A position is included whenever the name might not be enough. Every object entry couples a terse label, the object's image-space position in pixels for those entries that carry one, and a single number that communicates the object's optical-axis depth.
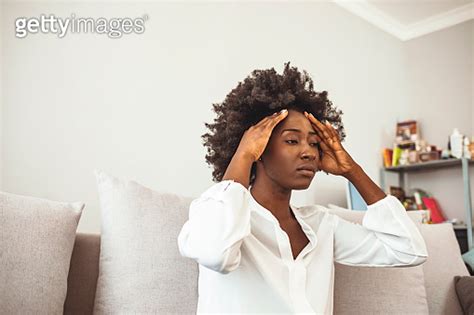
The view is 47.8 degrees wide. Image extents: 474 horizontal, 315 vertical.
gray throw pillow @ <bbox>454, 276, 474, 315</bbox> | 1.76
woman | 1.14
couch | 1.61
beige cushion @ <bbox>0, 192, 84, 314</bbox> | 1.31
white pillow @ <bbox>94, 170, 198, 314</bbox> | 1.47
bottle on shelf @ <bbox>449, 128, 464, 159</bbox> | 3.65
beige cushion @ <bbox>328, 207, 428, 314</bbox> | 1.69
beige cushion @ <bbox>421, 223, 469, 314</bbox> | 1.87
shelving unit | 3.57
